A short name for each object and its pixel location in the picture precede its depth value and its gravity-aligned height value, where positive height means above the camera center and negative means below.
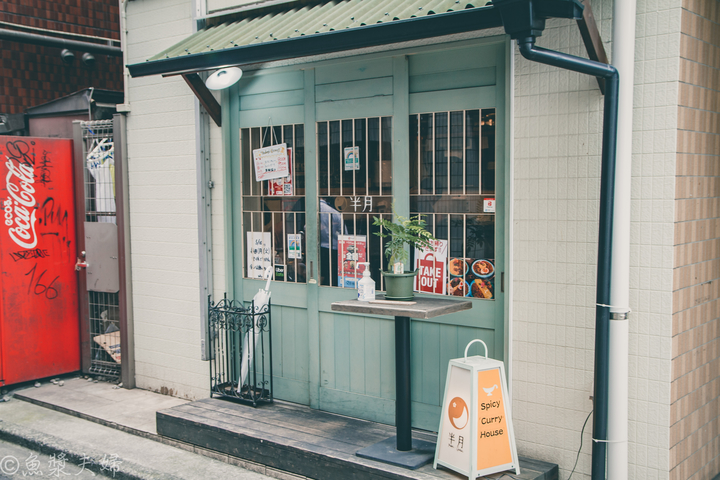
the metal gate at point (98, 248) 6.89 -0.47
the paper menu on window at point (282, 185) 5.66 +0.17
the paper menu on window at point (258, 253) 5.88 -0.45
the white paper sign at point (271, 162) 5.68 +0.38
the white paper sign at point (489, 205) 4.56 -0.02
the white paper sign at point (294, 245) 5.66 -0.37
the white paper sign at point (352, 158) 5.21 +0.38
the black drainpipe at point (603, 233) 3.48 -0.18
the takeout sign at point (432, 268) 4.82 -0.50
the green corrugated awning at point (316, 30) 3.96 +1.21
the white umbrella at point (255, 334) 5.61 -1.18
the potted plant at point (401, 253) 4.37 -0.35
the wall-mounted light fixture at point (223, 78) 5.34 +1.07
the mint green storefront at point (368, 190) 4.59 +0.11
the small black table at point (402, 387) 4.22 -1.26
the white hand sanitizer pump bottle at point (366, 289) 4.48 -0.60
